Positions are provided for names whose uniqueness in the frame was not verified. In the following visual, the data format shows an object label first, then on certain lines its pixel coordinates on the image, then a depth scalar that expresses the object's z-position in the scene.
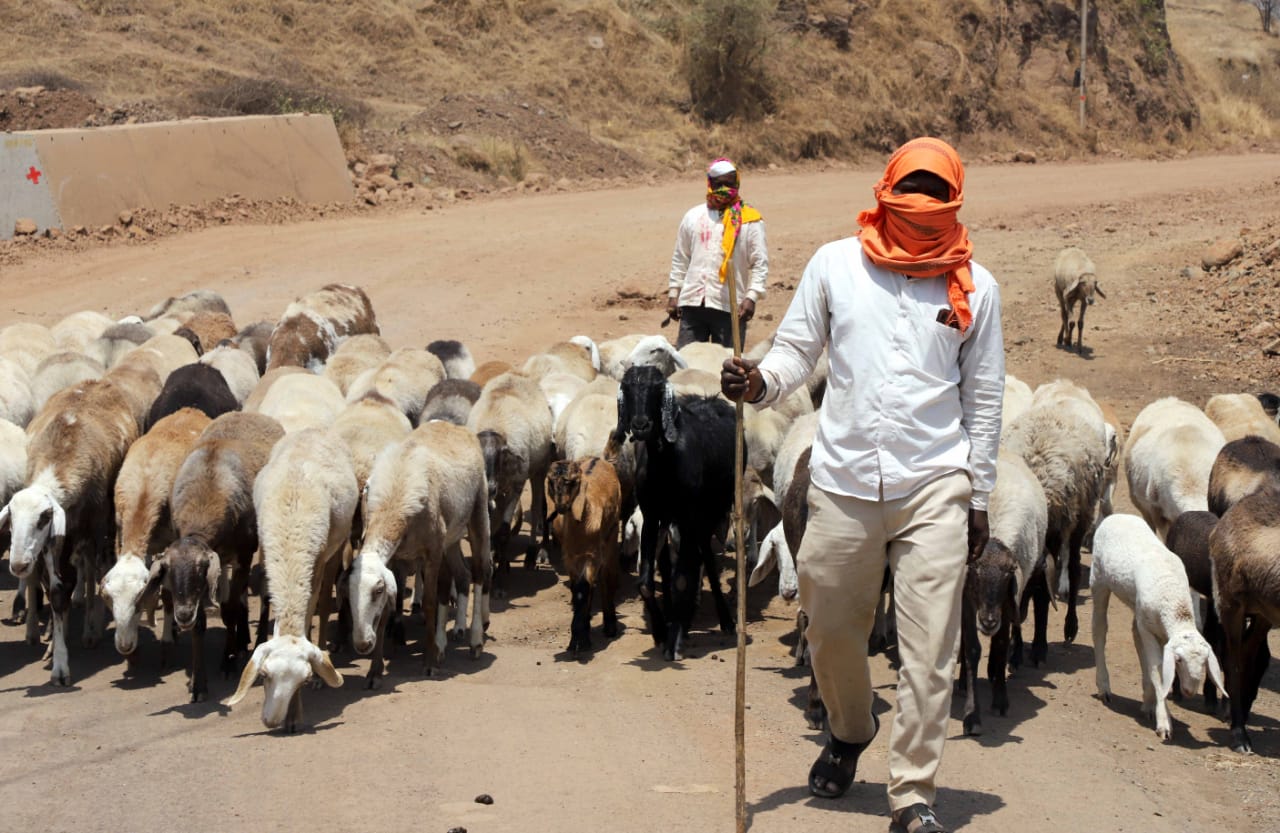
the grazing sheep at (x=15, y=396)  10.65
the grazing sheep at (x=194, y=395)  10.39
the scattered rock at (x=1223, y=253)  18.75
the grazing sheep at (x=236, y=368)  11.92
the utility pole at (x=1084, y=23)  37.81
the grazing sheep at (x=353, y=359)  12.19
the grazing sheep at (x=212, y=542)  7.71
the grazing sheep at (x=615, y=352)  12.92
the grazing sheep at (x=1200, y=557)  8.22
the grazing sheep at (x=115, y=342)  12.73
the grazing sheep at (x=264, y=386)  10.95
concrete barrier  20.41
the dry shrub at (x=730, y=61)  32.25
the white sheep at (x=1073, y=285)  16.33
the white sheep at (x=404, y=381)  11.23
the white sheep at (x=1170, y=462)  9.37
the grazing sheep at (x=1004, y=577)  7.21
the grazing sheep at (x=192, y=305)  15.29
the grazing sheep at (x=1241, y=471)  8.66
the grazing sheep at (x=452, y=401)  10.73
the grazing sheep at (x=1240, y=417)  10.57
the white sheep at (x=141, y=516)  7.84
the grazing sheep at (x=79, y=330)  13.34
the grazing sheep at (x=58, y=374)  11.15
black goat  8.34
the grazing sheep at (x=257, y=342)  13.30
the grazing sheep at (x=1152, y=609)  7.32
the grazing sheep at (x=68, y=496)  8.31
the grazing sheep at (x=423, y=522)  7.83
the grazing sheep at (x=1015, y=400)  10.62
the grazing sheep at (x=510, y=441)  9.86
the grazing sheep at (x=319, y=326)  12.93
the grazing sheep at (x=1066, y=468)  9.19
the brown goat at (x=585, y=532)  8.52
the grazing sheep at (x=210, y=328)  14.04
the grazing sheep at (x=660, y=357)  11.02
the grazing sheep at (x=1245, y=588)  7.37
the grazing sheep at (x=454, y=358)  12.93
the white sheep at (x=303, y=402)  10.12
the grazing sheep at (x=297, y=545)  7.08
